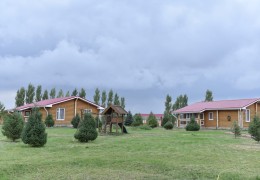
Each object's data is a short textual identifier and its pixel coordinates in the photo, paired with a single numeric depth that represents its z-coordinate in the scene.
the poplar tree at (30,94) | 67.69
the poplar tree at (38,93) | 69.09
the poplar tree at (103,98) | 70.12
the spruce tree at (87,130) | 17.67
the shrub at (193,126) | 32.75
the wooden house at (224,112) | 36.00
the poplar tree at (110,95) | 70.20
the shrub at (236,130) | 22.18
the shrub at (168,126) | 36.17
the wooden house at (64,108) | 38.50
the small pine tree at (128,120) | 51.41
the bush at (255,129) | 18.79
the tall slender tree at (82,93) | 67.85
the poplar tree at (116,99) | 69.39
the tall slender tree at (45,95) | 69.44
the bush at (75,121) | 34.82
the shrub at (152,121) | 41.34
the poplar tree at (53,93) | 70.86
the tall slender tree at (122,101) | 70.18
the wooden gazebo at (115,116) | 25.53
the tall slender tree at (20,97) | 67.08
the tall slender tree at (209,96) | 60.66
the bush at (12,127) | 18.34
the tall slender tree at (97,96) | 70.00
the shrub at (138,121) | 41.22
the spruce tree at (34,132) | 15.08
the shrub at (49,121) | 35.39
